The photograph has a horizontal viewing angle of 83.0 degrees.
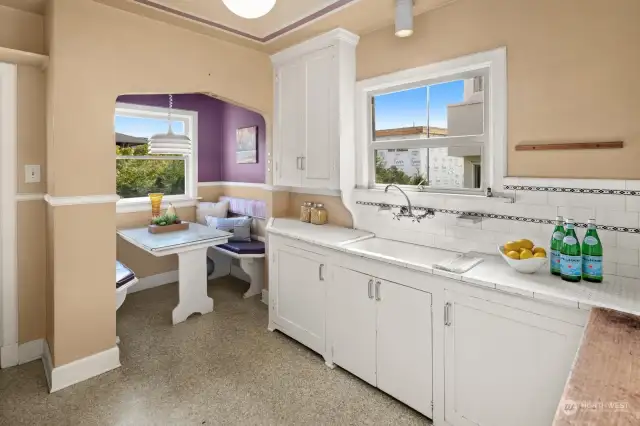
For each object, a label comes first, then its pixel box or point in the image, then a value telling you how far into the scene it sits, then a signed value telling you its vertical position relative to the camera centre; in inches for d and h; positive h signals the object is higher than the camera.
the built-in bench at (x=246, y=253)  154.6 -21.0
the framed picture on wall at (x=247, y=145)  181.0 +30.9
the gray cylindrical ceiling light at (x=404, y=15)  90.3 +47.4
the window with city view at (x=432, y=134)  94.1 +19.8
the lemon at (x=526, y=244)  74.2 -8.3
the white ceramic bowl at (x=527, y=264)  70.4 -11.9
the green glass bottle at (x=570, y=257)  67.3 -10.0
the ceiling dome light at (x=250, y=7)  60.4 +33.7
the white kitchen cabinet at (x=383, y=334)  80.7 -31.9
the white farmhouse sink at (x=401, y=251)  85.0 -12.4
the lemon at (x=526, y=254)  70.9 -9.9
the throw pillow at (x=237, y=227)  170.1 -10.4
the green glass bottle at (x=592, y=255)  66.8 -9.6
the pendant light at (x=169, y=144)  139.6 +24.0
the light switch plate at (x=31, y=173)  103.3 +9.4
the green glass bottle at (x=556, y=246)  71.1 -8.3
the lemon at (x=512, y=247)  74.5 -8.9
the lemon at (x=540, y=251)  71.3 -9.4
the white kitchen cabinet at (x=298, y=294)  106.0 -28.0
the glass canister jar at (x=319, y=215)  126.7 -3.7
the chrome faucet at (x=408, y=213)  97.8 -2.4
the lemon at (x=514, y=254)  72.4 -10.2
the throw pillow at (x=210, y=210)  185.6 -2.6
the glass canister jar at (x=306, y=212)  131.1 -2.7
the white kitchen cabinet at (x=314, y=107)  111.0 +32.0
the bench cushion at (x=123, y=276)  110.8 -22.4
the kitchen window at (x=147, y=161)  172.4 +22.5
